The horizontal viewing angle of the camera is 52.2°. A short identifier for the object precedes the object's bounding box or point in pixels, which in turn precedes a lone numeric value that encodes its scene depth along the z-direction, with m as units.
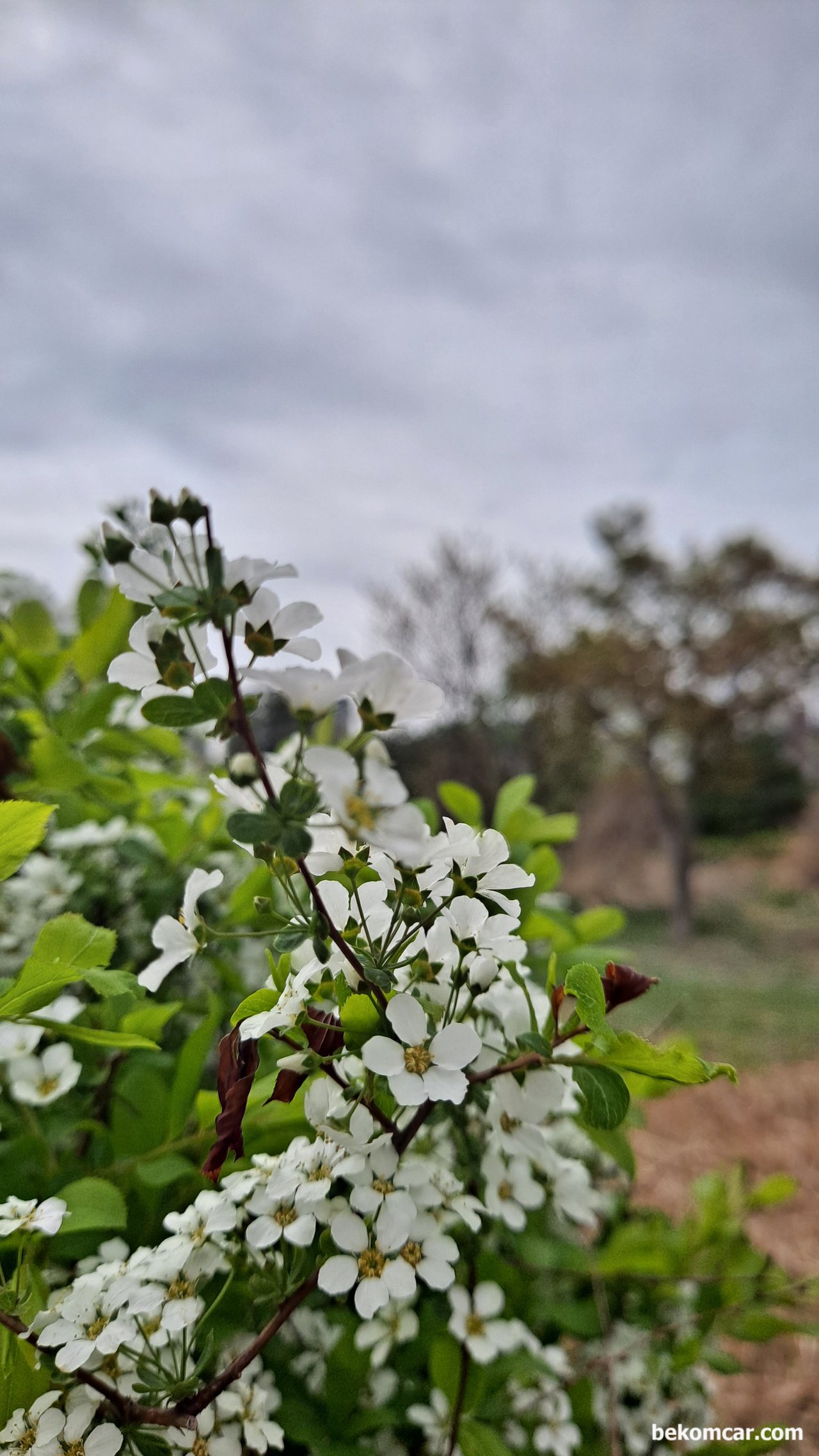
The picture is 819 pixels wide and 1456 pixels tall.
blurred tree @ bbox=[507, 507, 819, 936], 6.71
